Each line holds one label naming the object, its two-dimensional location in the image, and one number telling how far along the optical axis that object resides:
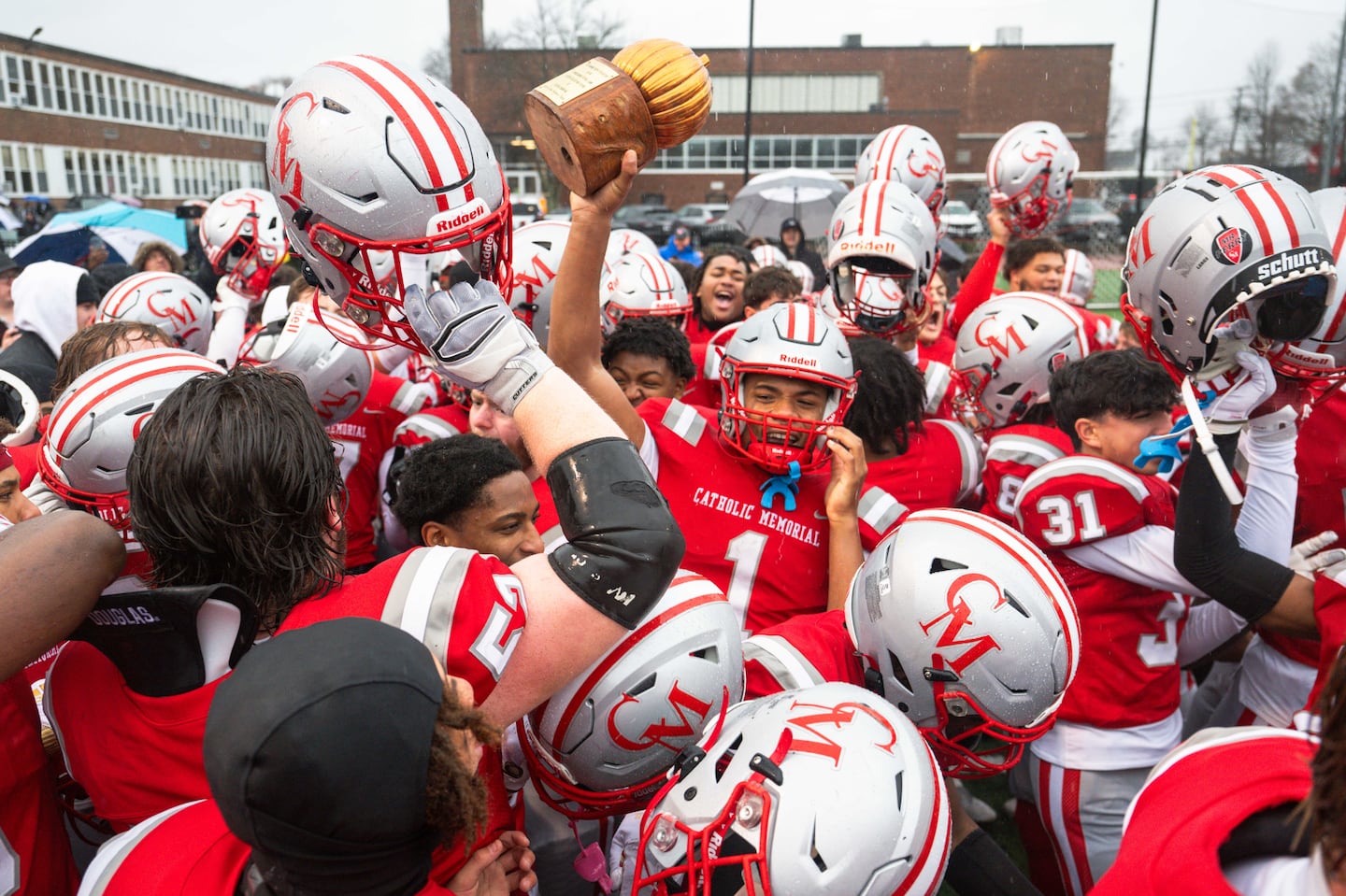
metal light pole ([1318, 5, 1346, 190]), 19.27
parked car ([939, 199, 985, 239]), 26.18
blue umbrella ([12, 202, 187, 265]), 8.77
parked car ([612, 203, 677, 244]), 30.84
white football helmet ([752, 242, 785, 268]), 9.21
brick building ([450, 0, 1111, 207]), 43.31
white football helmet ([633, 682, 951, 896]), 1.68
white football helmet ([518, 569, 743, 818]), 1.93
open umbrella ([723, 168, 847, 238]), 13.92
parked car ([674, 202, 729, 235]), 35.03
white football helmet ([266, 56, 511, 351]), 1.91
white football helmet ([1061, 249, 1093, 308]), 7.21
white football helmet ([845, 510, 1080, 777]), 2.35
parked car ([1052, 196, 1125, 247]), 26.12
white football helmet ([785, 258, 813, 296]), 8.95
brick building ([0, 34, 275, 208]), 43.69
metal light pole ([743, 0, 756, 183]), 16.14
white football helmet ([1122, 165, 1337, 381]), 2.53
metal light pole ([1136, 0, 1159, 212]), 17.95
